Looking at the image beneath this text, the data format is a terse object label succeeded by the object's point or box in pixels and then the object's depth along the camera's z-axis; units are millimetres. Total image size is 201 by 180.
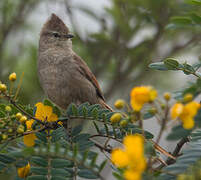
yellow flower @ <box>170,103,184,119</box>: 1785
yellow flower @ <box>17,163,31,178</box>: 2546
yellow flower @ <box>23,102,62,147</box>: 2942
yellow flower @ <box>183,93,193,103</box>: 1920
